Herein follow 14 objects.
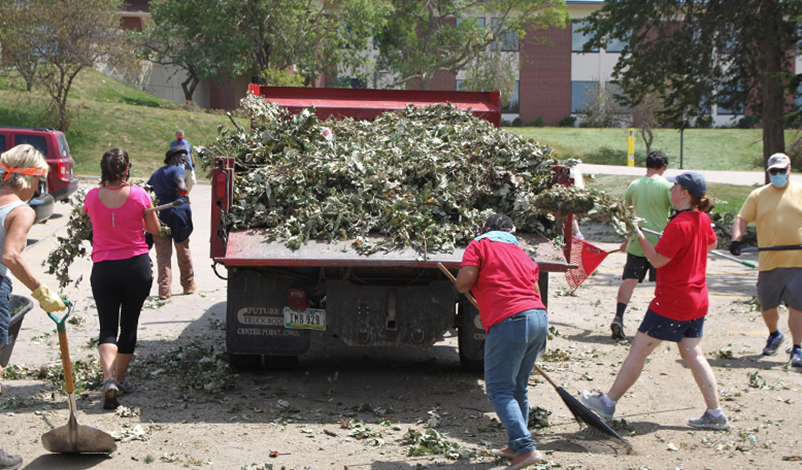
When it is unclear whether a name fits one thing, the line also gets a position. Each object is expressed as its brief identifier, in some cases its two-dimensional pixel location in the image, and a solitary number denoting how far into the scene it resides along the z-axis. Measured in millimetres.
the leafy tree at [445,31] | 40938
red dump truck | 5516
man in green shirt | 7418
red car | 15641
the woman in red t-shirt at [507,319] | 4199
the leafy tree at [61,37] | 25250
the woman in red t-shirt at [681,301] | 5023
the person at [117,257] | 5176
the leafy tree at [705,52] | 16225
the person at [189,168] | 9461
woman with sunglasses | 4250
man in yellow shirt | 6527
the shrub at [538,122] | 50853
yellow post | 35875
